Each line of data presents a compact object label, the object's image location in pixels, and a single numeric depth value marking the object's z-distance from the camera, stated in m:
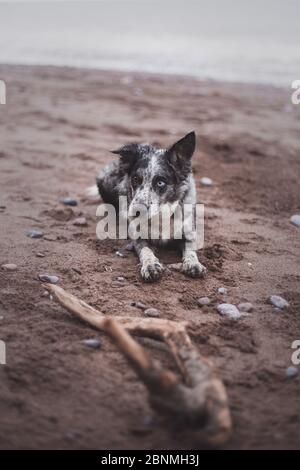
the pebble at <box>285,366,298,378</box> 2.77
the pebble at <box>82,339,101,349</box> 2.92
